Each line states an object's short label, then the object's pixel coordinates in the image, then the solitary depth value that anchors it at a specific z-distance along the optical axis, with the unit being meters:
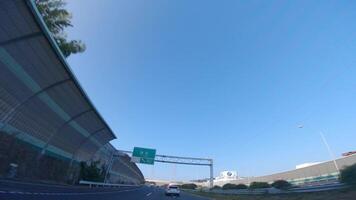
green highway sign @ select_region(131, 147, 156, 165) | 55.38
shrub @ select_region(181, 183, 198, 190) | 99.38
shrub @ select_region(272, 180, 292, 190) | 31.09
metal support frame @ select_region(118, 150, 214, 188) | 66.17
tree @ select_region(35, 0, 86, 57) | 27.98
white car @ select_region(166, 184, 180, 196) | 35.44
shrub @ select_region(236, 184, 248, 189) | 51.58
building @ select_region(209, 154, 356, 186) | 33.66
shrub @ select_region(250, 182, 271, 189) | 41.73
